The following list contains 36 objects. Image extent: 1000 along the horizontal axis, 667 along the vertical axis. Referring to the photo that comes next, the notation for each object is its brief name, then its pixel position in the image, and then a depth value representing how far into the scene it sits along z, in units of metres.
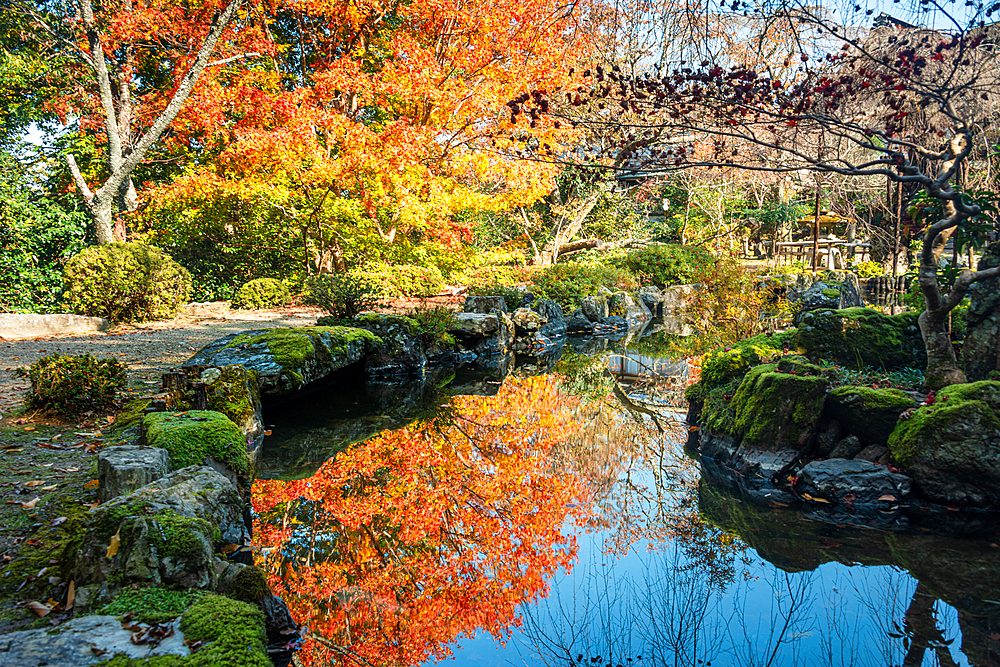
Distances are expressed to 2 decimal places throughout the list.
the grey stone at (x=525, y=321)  13.50
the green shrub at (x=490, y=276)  16.83
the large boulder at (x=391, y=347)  9.39
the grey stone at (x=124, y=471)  3.04
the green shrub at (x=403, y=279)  15.00
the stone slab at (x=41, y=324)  8.83
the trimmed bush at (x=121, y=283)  10.37
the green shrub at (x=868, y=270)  15.15
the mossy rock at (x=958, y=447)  4.18
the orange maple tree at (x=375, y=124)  14.14
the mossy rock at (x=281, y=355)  6.62
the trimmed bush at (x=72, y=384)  5.11
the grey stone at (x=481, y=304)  12.54
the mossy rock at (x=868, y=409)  4.95
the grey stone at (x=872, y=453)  4.95
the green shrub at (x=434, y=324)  10.78
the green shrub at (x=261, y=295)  13.80
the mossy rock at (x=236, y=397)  5.37
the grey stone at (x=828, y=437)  5.26
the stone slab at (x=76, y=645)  1.74
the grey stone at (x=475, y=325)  11.52
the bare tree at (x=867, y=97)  3.98
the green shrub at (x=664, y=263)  19.27
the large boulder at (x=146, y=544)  2.31
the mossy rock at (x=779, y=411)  5.23
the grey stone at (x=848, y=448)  5.13
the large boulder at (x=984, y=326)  5.27
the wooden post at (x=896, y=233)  9.33
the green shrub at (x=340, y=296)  10.22
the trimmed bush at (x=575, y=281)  16.28
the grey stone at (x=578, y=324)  15.67
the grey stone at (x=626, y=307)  17.36
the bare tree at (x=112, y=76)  12.67
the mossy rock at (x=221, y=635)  1.84
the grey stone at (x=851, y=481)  4.48
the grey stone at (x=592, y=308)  16.20
